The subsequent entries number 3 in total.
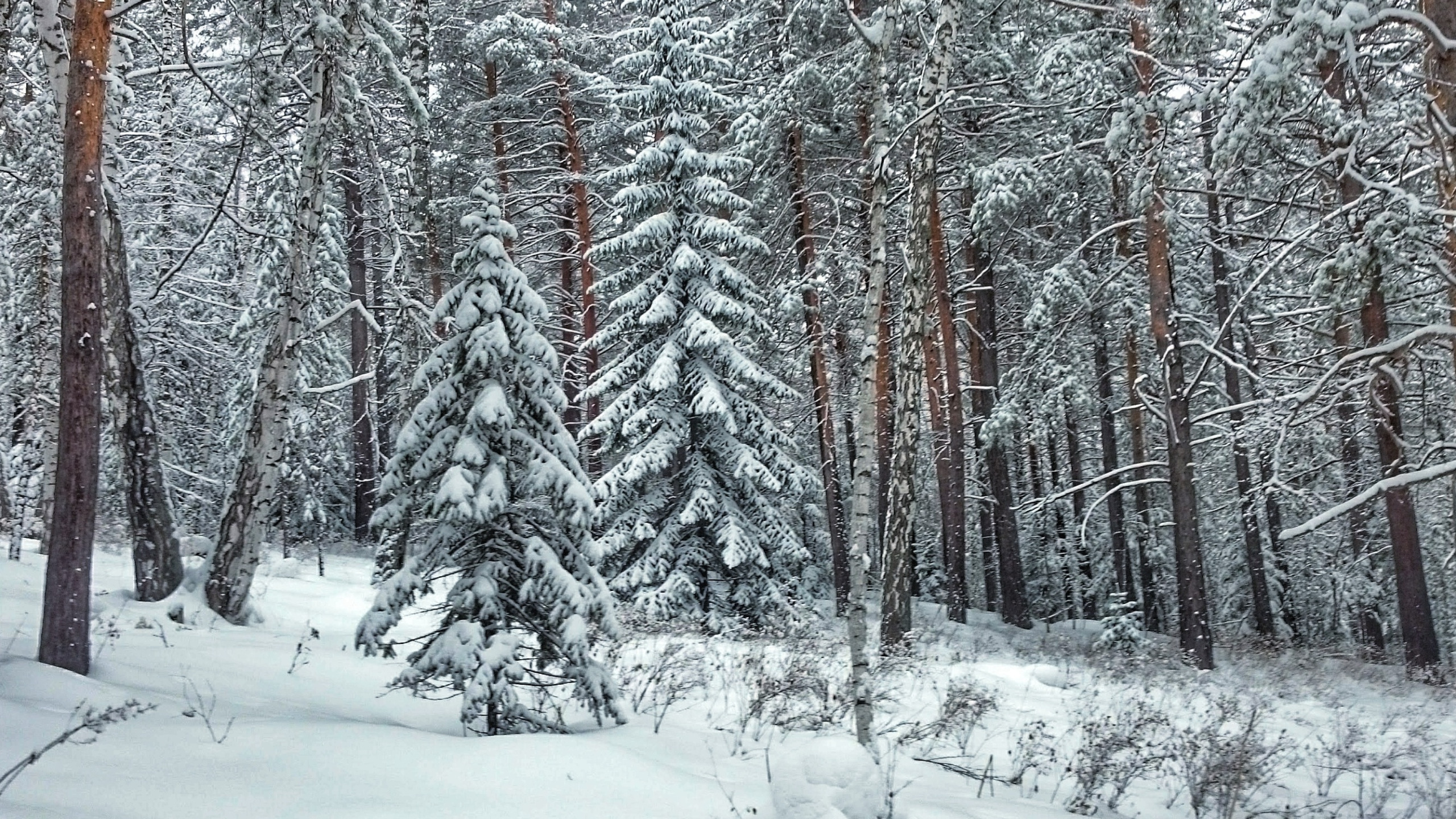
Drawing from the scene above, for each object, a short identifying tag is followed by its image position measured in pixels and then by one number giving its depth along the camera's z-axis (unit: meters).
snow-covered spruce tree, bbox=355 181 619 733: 5.83
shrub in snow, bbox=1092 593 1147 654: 15.63
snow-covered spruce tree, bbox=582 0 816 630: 14.15
